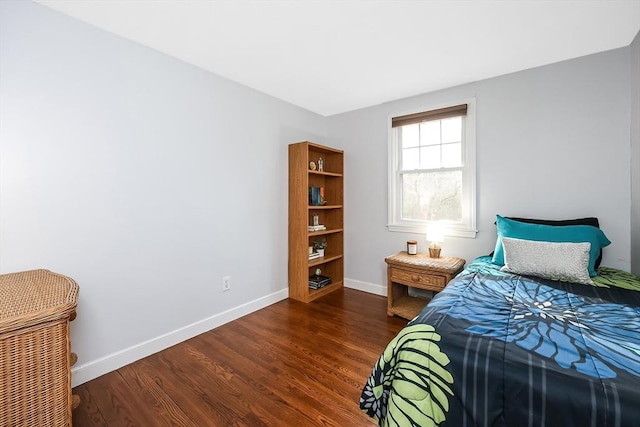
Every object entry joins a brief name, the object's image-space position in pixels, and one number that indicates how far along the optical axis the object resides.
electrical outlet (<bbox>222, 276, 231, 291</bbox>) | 2.60
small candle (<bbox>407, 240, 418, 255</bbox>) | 2.93
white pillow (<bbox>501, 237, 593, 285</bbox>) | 1.80
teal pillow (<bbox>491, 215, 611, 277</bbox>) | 1.95
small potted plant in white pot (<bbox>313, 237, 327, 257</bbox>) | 3.48
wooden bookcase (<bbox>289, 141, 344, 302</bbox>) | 3.12
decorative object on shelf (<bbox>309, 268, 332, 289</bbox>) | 3.31
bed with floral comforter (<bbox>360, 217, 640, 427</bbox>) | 0.85
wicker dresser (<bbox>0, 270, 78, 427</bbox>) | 1.07
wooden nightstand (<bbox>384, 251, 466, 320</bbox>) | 2.47
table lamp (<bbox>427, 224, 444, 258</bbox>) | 2.79
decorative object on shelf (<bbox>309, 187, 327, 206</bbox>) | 3.33
